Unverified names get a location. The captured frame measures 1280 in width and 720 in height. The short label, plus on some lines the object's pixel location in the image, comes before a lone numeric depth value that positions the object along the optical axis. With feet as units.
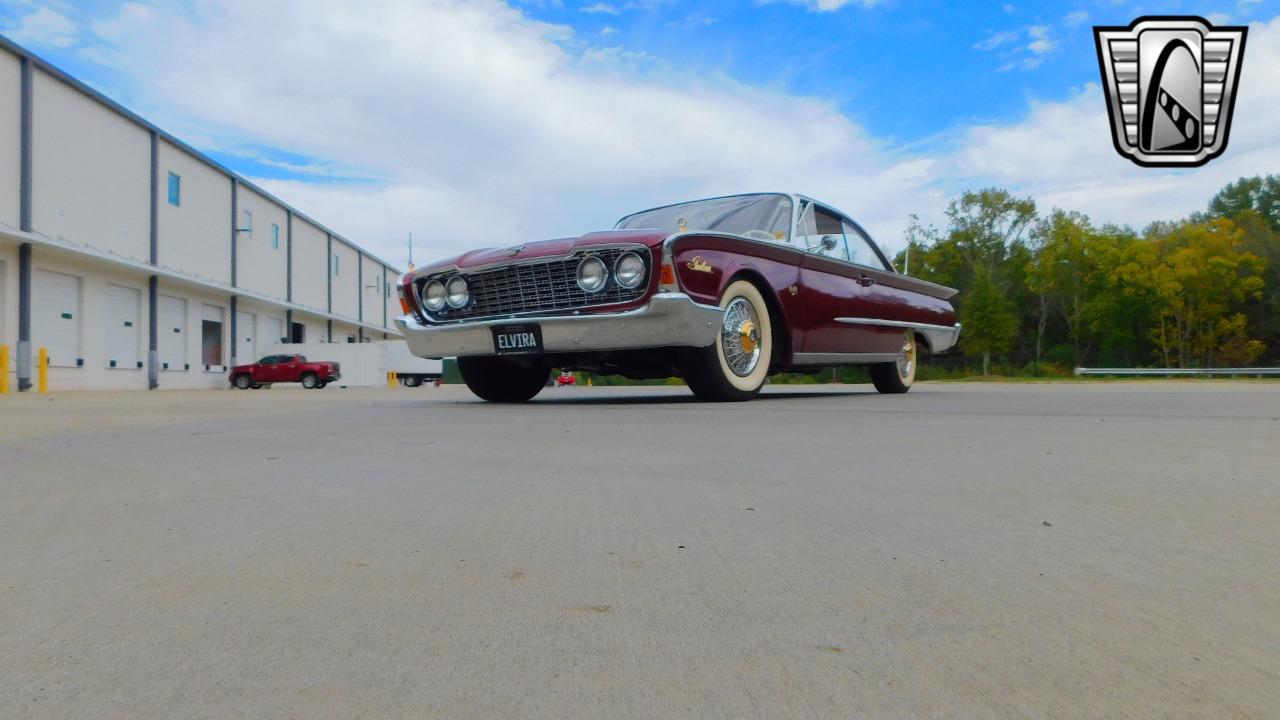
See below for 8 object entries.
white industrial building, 63.82
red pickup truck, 96.58
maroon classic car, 19.20
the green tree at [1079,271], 153.89
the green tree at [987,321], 157.17
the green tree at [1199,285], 135.54
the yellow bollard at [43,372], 62.29
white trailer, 118.62
